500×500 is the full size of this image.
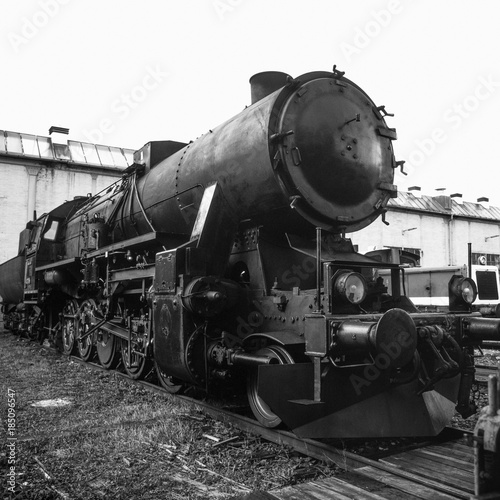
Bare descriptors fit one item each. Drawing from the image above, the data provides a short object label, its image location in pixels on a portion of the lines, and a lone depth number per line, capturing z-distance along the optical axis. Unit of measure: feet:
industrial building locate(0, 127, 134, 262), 65.21
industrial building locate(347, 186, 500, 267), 89.45
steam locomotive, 13.29
